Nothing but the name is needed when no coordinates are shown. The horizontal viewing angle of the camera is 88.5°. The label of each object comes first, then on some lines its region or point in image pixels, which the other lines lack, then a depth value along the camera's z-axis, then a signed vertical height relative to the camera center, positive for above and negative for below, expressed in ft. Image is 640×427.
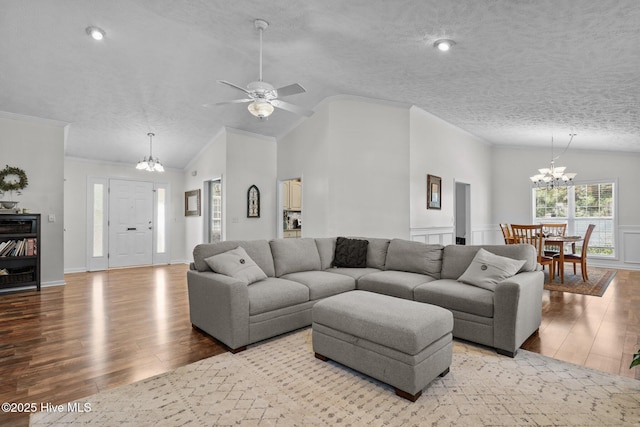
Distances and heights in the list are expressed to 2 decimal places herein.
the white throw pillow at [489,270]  9.71 -1.71
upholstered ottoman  6.76 -2.81
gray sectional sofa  9.04 -2.35
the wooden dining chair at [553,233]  18.97 -1.22
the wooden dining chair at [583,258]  18.02 -2.44
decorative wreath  16.48 +1.77
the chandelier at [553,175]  20.71 +2.48
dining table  17.24 -1.58
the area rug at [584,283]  15.96 -3.71
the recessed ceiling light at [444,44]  10.52 +5.52
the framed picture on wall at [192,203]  24.75 +0.88
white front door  24.27 -0.68
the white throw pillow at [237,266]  10.25 -1.67
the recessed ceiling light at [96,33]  11.64 +6.52
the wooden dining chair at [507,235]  19.13 -1.27
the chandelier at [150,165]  19.89 +2.98
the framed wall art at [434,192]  20.26 +1.40
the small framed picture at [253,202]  21.57 +0.79
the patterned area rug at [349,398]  6.14 -3.83
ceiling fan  10.11 +3.78
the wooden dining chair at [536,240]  17.10 -1.42
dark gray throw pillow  14.07 -1.74
